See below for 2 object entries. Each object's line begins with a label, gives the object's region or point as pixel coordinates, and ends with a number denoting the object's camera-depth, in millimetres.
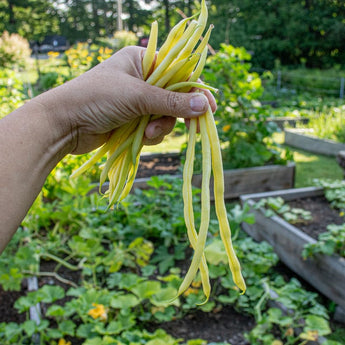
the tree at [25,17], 31064
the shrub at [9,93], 3707
